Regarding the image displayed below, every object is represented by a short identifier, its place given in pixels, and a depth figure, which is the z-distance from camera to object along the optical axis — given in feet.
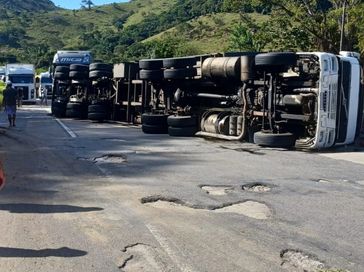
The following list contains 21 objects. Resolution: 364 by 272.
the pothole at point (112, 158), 33.24
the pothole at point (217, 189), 24.45
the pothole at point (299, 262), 15.21
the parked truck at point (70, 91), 70.85
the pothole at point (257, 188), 25.27
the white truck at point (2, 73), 148.72
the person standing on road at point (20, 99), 119.40
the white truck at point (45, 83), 159.80
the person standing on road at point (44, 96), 150.80
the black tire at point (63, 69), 74.75
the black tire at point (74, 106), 72.06
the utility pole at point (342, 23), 64.13
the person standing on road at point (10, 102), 61.77
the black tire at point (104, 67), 65.77
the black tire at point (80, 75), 70.33
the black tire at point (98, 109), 66.13
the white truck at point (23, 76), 136.15
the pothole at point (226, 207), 21.07
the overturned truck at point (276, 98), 39.52
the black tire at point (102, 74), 65.77
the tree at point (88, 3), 530.22
